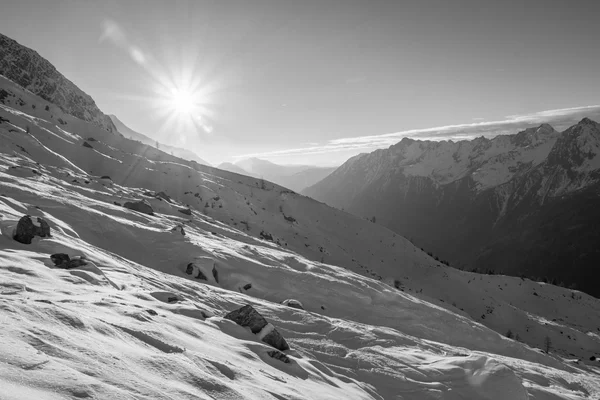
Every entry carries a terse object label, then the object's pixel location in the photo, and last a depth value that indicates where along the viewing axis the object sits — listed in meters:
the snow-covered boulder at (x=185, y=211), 29.48
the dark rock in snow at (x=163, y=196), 32.71
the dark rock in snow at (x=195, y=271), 16.38
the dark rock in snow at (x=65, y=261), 10.44
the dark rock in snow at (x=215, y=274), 17.25
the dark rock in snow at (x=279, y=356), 9.20
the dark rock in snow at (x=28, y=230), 11.30
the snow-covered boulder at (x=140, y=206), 23.53
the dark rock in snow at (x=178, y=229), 20.50
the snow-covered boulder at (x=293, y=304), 16.14
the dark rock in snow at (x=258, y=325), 10.19
